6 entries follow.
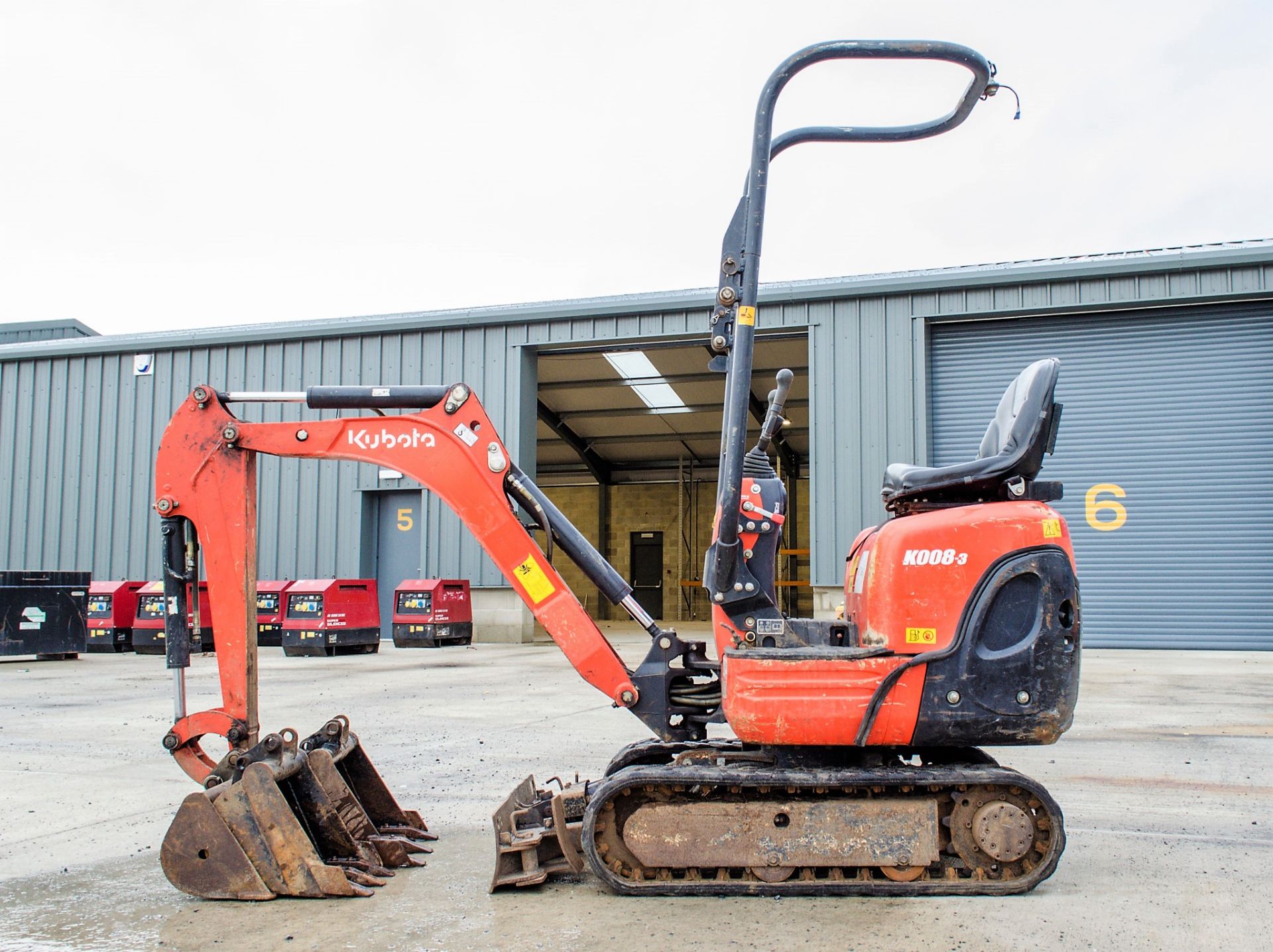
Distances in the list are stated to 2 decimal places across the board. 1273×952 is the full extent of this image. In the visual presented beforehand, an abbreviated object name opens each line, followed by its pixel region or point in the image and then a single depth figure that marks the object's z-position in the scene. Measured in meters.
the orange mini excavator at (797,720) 3.96
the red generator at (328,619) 16.34
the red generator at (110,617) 17.36
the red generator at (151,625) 16.97
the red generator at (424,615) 17.73
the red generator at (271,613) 17.55
